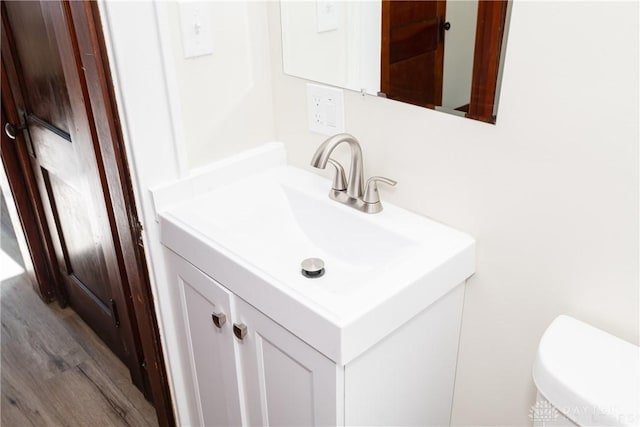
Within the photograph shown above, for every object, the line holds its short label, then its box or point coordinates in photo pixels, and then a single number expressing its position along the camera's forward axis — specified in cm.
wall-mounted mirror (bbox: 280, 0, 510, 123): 107
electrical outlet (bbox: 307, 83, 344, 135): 137
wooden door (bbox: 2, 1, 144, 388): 142
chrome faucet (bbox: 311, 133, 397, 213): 123
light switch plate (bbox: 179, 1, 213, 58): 127
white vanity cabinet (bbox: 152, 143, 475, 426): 106
